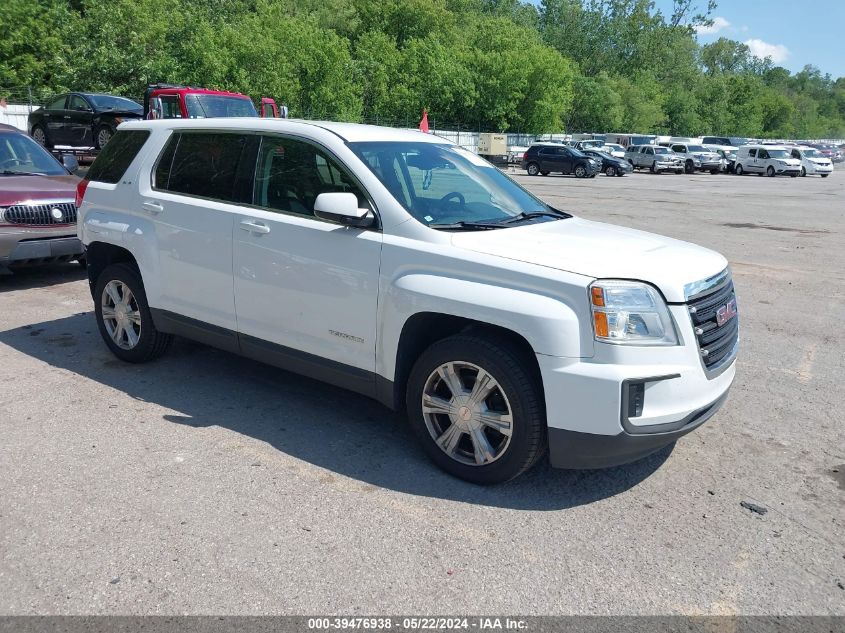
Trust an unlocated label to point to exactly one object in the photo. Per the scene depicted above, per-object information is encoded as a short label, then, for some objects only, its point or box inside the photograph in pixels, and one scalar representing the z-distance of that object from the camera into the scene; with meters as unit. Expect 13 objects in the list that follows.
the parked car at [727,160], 45.72
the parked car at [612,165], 39.41
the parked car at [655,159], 43.78
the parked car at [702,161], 45.25
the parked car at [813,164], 43.31
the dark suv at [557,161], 37.53
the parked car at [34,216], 7.91
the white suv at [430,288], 3.63
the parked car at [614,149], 46.42
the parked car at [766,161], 42.59
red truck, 18.52
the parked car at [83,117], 20.34
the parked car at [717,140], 65.97
